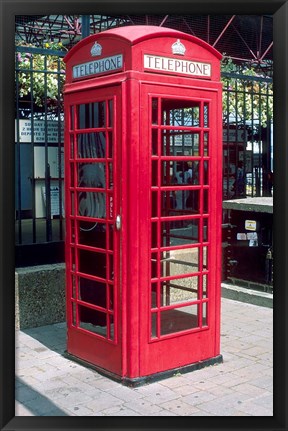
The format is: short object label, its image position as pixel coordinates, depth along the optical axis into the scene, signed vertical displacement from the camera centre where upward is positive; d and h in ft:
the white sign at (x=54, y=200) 23.51 -0.79
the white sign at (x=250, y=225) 21.74 -1.80
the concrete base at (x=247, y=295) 20.98 -4.65
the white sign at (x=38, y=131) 23.95 +2.45
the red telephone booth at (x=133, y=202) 13.12 -0.53
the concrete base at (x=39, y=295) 18.01 -3.92
